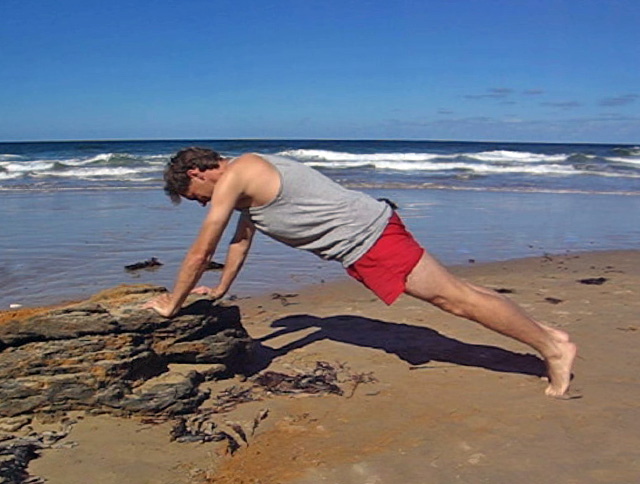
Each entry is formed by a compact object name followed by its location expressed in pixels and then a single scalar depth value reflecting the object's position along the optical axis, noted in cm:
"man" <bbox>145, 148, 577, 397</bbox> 372
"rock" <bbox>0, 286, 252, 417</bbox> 361
